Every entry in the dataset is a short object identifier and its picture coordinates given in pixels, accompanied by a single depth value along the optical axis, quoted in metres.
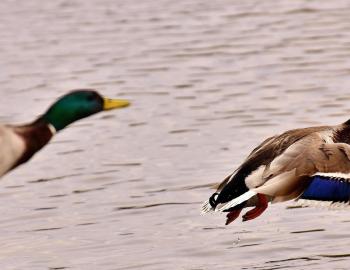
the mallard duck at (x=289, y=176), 17.28
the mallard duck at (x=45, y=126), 18.47
